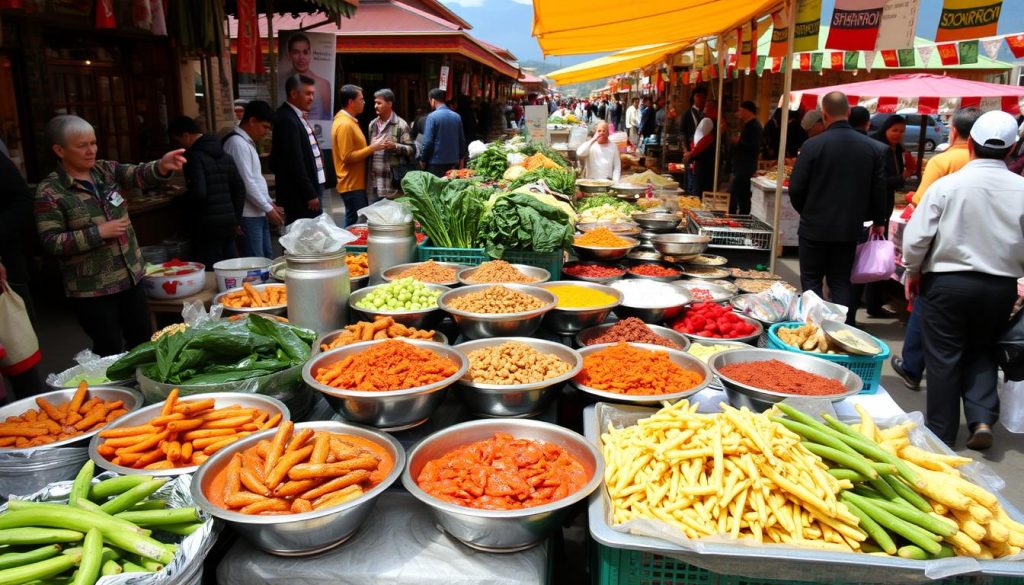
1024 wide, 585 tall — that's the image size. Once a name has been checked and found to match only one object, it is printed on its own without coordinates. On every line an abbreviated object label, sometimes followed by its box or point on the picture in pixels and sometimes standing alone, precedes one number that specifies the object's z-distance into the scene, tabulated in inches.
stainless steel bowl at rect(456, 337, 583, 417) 95.7
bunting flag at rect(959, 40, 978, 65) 386.0
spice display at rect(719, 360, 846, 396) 103.0
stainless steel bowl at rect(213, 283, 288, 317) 132.8
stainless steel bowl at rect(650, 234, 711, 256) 193.8
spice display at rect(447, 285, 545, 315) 119.7
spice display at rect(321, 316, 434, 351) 109.5
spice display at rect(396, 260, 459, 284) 145.8
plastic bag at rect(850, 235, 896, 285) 233.0
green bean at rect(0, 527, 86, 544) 65.9
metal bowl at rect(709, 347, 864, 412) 101.3
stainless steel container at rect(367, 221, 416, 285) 151.9
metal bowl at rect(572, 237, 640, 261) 176.9
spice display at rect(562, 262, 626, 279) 164.4
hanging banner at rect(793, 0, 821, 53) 214.4
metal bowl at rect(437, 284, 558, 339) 116.6
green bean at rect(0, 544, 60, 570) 63.9
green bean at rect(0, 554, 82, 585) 61.5
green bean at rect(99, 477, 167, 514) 72.2
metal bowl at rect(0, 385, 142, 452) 98.2
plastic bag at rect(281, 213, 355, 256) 119.9
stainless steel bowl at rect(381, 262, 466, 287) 142.3
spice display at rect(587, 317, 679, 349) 124.8
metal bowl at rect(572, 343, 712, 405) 97.7
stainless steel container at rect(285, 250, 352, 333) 119.6
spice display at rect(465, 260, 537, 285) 143.3
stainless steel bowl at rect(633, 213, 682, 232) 224.2
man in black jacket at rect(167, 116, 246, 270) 208.7
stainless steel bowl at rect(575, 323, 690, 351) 126.7
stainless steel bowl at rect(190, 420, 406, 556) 68.9
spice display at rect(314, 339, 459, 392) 90.7
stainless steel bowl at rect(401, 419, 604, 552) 71.3
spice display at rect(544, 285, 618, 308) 135.0
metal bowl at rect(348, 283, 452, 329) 120.2
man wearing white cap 143.1
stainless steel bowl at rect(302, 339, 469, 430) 87.7
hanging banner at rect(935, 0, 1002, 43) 165.2
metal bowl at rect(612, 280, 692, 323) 139.0
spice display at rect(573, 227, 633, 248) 181.2
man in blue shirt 368.8
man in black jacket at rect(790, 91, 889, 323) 198.7
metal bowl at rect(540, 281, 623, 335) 130.0
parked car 766.5
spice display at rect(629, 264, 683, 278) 175.0
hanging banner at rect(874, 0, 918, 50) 185.3
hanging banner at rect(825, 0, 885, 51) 193.0
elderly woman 136.9
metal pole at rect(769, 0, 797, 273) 213.3
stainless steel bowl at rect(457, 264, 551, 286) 147.3
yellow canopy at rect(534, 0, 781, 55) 245.4
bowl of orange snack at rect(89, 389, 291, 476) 81.5
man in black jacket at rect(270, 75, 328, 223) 239.5
